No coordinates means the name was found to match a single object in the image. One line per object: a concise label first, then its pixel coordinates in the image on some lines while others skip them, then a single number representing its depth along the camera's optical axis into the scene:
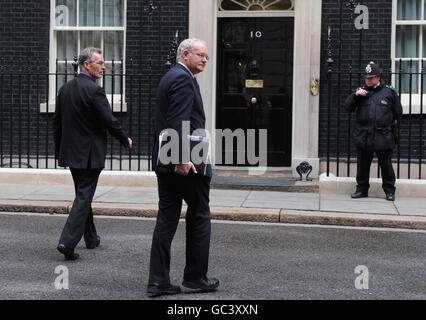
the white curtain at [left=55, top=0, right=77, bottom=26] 13.05
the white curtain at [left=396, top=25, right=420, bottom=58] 12.41
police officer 10.36
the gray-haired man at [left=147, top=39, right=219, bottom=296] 5.29
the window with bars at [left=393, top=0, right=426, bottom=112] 12.33
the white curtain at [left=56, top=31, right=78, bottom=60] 13.10
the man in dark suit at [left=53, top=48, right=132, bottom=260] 6.86
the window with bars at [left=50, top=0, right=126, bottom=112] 12.91
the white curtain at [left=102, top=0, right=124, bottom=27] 12.88
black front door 12.52
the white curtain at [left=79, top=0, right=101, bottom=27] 12.97
